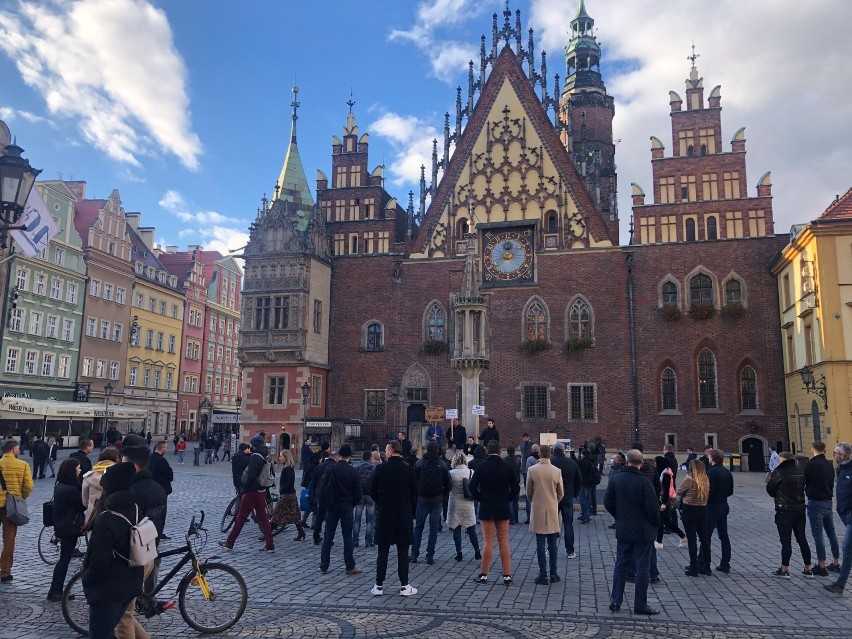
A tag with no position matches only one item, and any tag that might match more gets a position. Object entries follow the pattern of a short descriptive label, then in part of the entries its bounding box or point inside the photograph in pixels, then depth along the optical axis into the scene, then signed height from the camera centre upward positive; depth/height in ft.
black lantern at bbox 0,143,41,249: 30.81 +10.85
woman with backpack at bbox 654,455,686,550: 36.86 -3.42
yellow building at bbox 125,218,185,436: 166.09 +22.93
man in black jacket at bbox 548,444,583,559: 36.55 -2.79
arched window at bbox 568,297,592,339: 106.93 +17.76
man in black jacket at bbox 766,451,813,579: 31.91 -3.17
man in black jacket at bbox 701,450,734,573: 32.73 -3.14
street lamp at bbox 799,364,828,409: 82.02 +6.58
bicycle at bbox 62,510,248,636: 22.56 -5.62
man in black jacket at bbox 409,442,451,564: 35.09 -3.14
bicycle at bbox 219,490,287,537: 43.19 -5.43
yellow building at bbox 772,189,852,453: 81.00 +14.12
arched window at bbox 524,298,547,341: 108.47 +17.71
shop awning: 115.24 +2.83
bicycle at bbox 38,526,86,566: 34.24 -6.21
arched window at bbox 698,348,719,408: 102.37 +8.33
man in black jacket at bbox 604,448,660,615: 25.88 -3.54
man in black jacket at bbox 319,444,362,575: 32.14 -3.51
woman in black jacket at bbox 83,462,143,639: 16.20 -3.54
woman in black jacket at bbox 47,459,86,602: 26.66 -3.48
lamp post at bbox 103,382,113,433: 131.13 +6.57
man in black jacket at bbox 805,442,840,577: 31.48 -2.64
